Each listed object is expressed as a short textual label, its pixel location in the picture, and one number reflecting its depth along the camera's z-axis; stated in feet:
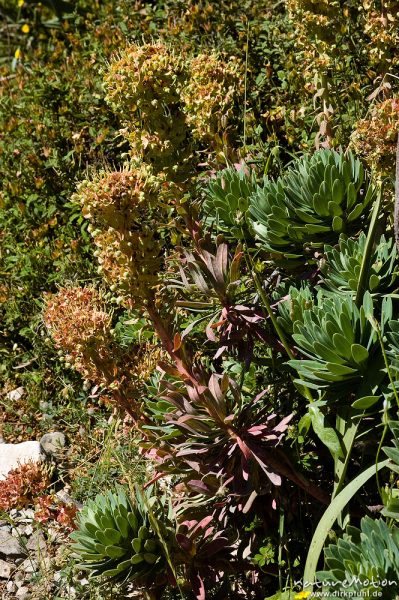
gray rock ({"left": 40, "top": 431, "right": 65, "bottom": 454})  15.19
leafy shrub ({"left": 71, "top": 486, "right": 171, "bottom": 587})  9.30
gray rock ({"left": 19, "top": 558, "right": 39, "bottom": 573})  12.74
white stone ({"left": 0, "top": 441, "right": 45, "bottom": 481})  14.78
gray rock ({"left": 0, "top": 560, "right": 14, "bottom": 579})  12.89
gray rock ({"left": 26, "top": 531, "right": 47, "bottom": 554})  13.12
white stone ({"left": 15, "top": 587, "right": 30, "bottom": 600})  12.16
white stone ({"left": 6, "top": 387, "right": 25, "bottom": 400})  16.87
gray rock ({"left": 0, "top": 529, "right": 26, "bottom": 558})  13.16
